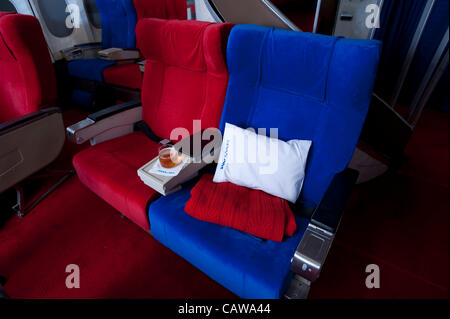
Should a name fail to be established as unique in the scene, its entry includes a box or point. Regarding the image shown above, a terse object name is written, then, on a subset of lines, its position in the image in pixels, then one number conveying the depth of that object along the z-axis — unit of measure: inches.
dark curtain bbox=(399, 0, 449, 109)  90.5
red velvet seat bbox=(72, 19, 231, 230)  51.3
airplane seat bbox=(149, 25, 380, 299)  36.1
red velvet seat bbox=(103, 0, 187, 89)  106.4
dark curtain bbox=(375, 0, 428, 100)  94.4
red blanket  40.9
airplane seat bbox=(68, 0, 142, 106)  108.3
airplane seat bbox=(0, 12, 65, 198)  58.7
